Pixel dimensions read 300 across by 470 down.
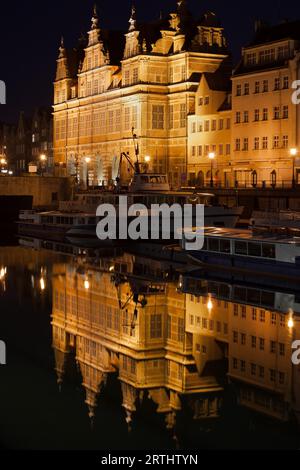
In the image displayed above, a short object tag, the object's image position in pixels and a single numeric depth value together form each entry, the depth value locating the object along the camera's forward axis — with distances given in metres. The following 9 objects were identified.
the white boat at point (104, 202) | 45.81
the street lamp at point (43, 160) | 101.37
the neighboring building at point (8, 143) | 124.25
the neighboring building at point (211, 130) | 63.38
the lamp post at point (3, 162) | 108.59
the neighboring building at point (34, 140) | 110.44
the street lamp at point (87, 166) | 79.85
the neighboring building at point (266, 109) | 55.47
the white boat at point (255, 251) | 31.44
